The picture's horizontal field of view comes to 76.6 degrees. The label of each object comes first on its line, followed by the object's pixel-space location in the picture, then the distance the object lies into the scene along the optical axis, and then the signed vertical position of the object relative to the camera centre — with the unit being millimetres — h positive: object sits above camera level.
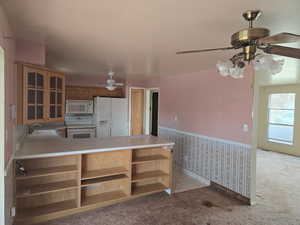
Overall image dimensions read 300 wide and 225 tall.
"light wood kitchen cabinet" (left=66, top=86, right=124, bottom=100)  5367 +401
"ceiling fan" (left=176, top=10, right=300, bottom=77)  1167 +437
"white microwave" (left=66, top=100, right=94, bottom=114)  5148 -14
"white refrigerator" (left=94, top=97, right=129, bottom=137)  5352 -289
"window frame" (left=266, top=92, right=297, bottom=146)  5787 -902
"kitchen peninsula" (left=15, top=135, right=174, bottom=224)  2320 -962
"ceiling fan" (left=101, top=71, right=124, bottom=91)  4036 +472
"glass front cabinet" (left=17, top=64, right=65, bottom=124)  2189 +130
